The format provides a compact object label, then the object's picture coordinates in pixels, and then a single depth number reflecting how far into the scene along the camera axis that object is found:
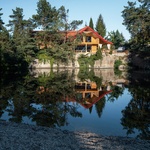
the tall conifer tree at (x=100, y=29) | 77.44
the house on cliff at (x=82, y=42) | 47.59
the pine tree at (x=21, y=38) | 39.16
